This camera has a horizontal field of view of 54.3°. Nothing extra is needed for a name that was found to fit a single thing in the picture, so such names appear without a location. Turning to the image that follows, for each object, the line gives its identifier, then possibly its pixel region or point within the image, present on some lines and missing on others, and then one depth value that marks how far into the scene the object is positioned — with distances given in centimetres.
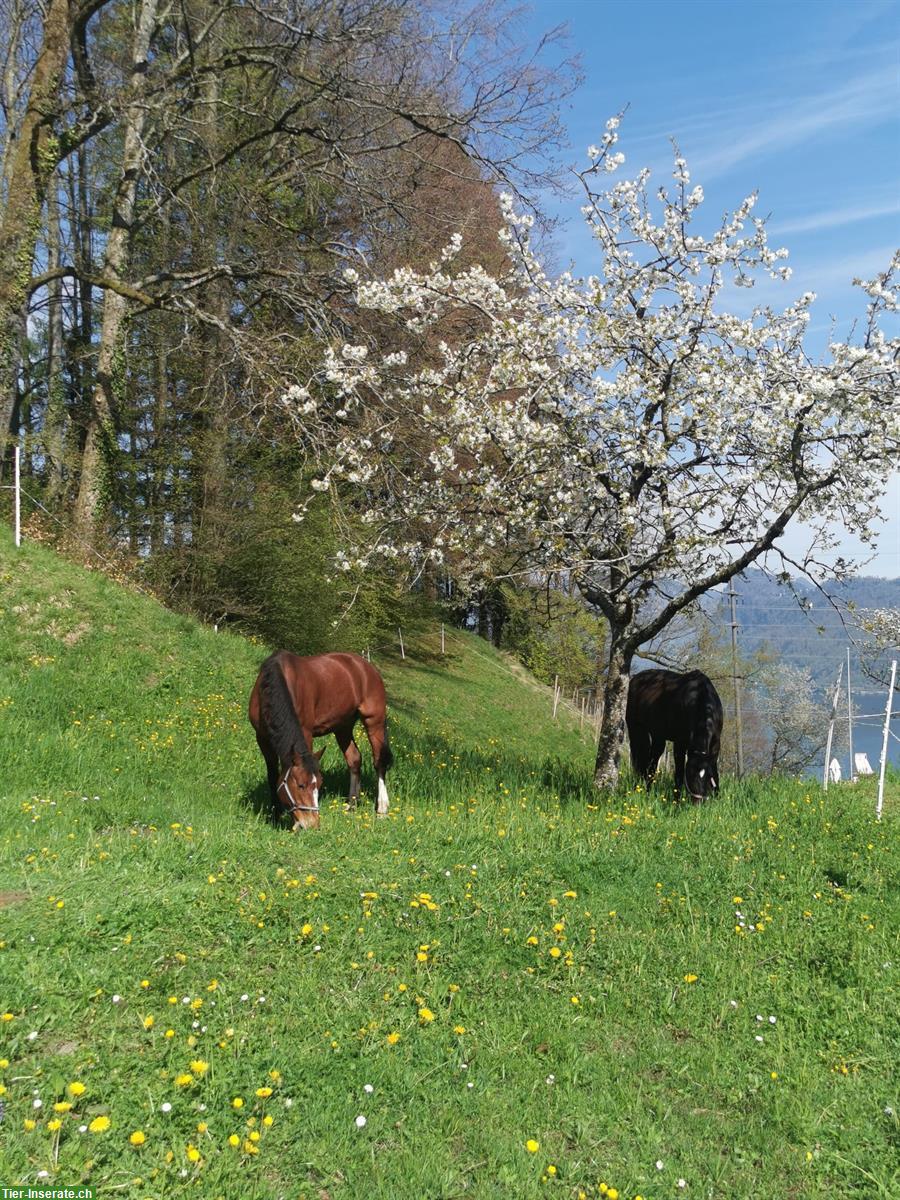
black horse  1112
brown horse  924
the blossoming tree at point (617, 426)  995
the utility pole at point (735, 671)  2987
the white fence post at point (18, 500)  1566
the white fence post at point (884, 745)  1009
